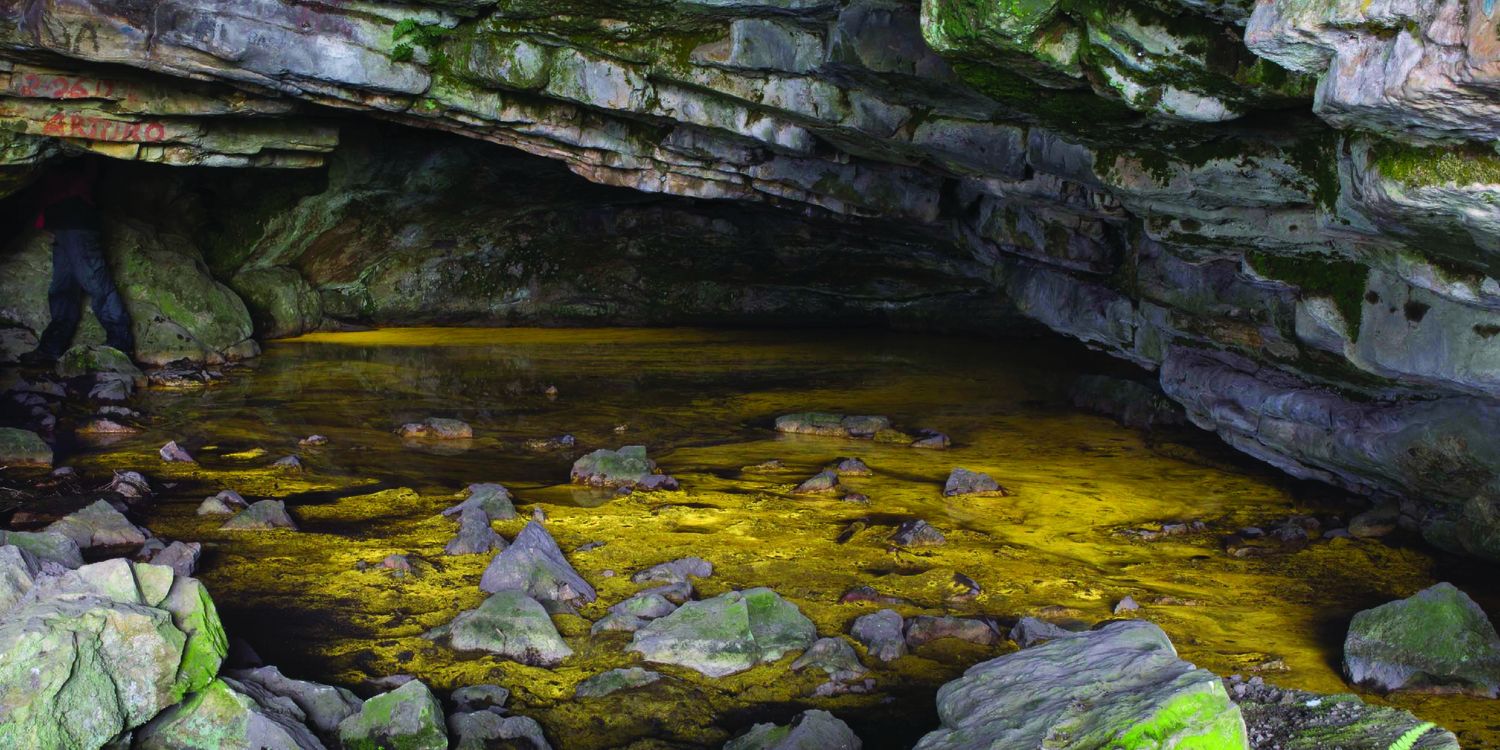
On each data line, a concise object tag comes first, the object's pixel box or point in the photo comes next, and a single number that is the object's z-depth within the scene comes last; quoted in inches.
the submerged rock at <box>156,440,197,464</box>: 373.7
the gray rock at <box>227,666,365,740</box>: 195.5
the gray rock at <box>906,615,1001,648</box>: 248.7
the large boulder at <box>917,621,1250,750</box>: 152.5
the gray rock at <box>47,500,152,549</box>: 274.2
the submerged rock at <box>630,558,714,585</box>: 277.1
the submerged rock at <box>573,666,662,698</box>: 218.5
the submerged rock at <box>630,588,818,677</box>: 233.1
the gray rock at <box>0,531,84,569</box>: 227.1
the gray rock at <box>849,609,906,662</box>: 240.2
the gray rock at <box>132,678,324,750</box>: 176.2
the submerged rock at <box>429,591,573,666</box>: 233.3
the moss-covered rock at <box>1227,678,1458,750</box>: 173.6
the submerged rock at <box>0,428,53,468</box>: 356.2
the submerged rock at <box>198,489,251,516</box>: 314.7
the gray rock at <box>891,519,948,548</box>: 319.0
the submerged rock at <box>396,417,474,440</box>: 438.3
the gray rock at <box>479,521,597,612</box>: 260.1
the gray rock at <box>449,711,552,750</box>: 195.2
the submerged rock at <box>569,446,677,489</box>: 372.2
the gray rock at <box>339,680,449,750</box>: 189.2
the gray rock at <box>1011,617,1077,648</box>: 241.4
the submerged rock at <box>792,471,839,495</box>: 374.0
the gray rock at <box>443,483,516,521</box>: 325.4
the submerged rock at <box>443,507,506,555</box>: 292.4
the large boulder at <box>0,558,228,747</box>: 163.9
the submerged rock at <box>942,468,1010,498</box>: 376.5
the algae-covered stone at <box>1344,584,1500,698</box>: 227.9
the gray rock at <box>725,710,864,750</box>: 190.9
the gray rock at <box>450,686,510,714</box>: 209.8
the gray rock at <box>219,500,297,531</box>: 305.4
